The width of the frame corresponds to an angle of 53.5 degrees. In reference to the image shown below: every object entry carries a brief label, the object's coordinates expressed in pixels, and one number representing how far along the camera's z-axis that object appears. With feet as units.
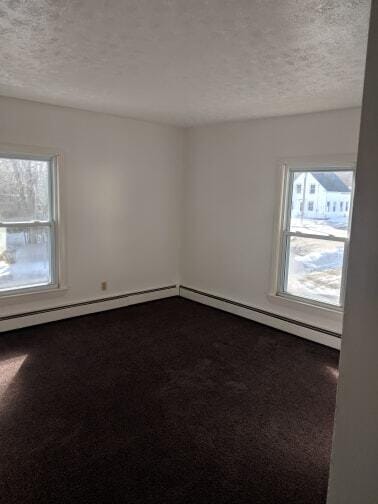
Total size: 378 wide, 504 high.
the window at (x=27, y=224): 12.88
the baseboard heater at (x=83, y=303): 13.33
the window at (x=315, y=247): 12.58
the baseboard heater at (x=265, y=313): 12.85
